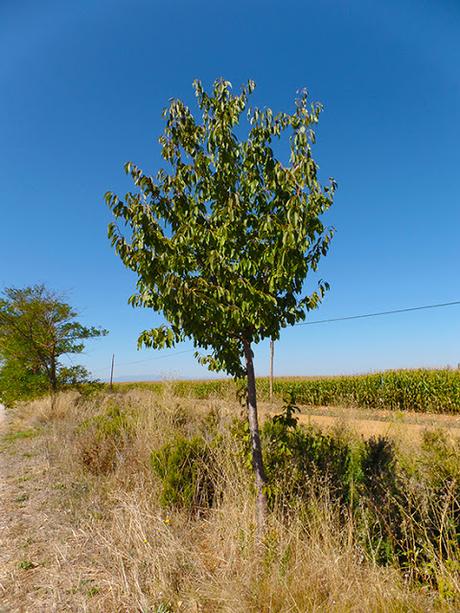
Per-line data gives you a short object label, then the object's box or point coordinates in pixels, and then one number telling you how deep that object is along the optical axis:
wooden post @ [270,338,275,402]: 19.14
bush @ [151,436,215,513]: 3.97
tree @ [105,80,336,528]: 2.73
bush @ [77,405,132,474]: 5.56
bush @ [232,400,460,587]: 2.98
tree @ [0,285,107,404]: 13.39
